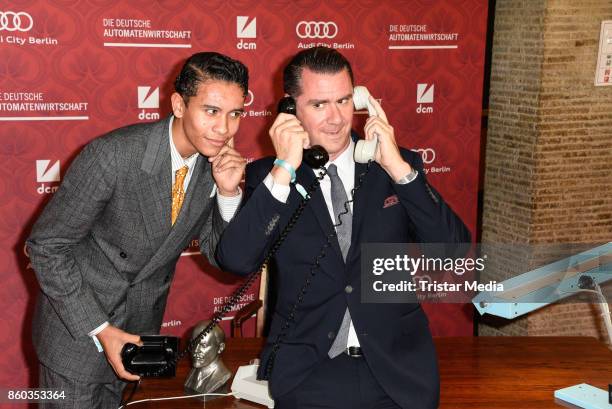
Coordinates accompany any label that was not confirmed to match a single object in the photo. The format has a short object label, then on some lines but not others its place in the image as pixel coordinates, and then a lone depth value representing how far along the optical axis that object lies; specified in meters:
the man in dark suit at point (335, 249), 2.59
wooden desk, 3.01
